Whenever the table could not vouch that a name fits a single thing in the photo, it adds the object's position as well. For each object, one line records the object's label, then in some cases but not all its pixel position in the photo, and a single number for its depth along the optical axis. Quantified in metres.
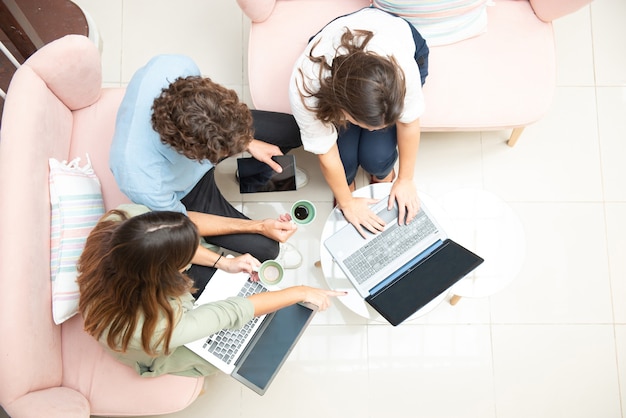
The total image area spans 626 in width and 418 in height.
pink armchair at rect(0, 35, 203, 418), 1.41
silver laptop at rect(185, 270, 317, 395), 1.65
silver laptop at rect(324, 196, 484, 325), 1.67
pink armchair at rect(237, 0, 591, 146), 1.88
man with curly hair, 1.35
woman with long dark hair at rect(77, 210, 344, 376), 1.17
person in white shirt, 1.36
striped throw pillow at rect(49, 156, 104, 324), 1.55
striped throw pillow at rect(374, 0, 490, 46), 1.76
